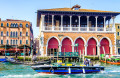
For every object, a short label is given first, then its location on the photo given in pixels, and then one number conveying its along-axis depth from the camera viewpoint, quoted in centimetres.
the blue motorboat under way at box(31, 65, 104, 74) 1870
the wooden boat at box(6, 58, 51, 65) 2644
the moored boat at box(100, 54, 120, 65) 2848
